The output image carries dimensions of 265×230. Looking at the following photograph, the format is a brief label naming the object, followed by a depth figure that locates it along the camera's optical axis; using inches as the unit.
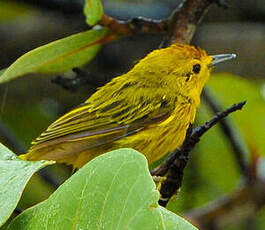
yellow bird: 204.7
